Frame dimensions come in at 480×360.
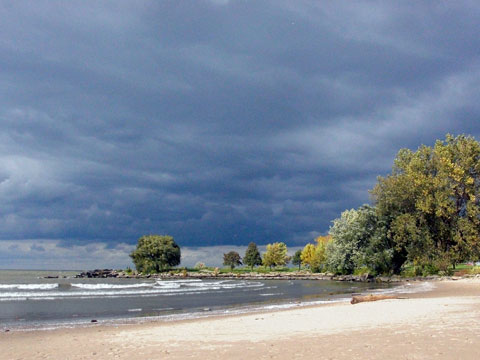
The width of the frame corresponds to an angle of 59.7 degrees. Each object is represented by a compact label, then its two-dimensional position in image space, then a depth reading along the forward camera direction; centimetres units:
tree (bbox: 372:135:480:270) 5338
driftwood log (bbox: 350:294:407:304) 2459
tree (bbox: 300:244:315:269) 11211
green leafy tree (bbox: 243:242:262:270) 14225
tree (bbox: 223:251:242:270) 15150
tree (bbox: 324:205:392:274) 6116
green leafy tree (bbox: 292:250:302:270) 14600
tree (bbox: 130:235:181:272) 12375
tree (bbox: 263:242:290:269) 13138
